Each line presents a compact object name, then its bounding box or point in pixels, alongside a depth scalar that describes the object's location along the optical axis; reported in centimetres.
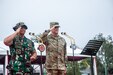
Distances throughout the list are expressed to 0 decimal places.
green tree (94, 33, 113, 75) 3119
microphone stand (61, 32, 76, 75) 591
